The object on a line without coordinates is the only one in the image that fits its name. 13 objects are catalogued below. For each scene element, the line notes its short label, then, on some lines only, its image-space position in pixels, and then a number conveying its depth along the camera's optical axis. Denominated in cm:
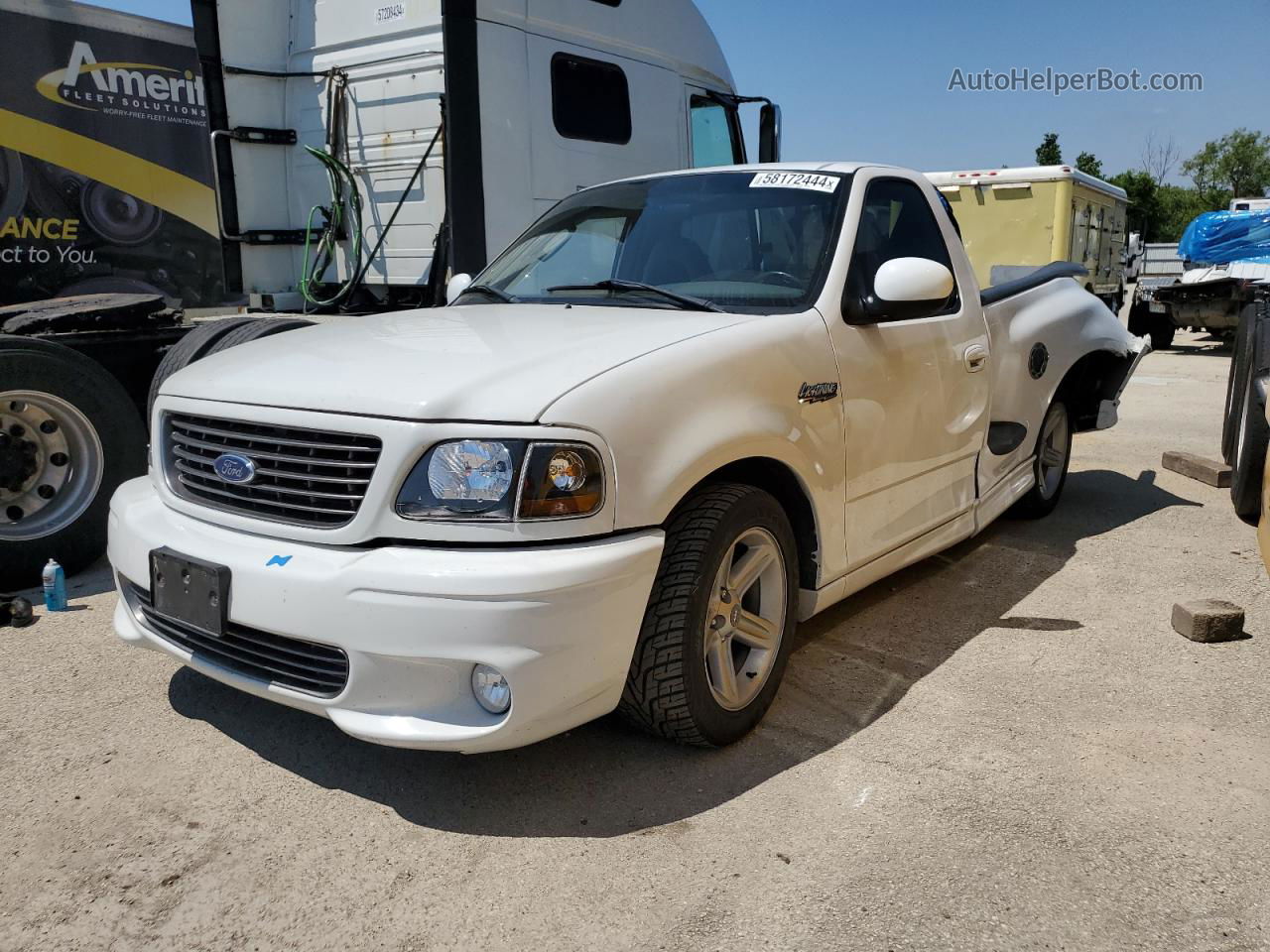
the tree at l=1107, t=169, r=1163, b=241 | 5112
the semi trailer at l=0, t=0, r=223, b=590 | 446
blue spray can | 421
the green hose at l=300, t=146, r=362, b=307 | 636
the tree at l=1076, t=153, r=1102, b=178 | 5578
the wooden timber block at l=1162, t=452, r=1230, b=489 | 643
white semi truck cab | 588
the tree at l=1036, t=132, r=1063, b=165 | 5875
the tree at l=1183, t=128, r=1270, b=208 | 5531
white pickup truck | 246
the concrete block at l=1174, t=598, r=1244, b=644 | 390
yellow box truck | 1312
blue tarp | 1505
